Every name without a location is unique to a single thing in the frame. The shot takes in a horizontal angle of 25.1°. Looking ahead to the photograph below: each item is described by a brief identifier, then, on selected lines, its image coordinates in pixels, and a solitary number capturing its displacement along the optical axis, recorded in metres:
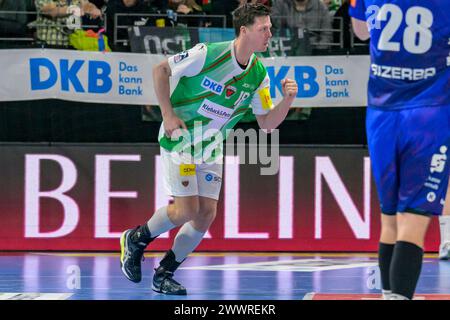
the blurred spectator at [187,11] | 12.10
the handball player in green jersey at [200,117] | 7.54
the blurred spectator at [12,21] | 11.67
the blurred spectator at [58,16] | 11.83
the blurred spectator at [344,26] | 11.98
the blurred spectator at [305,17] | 12.04
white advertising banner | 11.25
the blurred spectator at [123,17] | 11.90
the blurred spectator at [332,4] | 12.58
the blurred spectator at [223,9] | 12.05
